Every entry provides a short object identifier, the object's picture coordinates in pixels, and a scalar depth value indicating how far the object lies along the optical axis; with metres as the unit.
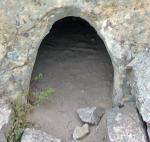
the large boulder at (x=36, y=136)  2.88
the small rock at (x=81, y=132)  3.01
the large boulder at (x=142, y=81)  2.73
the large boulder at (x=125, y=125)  2.76
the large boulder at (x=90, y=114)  3.08
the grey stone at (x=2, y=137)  2.81
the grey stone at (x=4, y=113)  2.88
